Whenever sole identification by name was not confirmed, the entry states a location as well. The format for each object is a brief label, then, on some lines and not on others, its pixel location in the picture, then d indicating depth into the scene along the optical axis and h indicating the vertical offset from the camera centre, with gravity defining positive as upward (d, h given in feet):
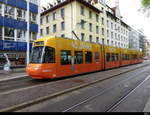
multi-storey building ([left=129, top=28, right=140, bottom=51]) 223.71 +35.75
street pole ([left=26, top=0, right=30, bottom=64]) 58.29 +10.14
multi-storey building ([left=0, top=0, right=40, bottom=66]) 51.55 +14.93
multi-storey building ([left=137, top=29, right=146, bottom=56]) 255.64 +35.60
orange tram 26.66 -0.16
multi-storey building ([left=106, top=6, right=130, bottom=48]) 111.24 +31.14
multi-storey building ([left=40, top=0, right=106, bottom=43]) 76.79 +28.15
